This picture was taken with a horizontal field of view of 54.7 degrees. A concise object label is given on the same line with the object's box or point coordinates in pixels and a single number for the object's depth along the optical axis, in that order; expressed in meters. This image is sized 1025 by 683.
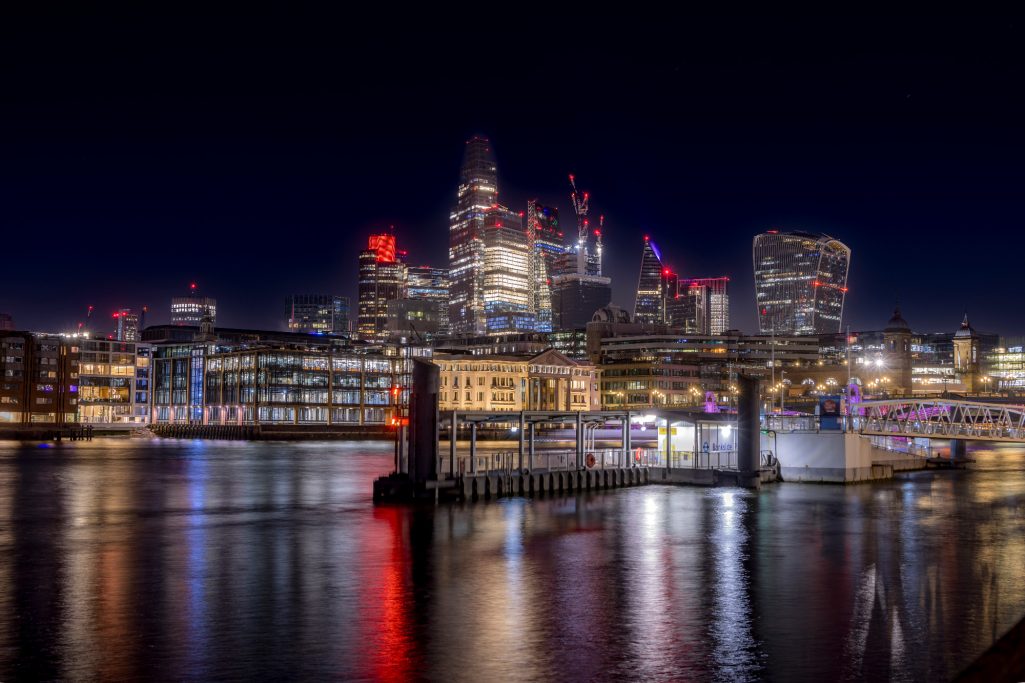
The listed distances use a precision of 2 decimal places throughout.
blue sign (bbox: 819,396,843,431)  74.62
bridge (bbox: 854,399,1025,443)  79.94
